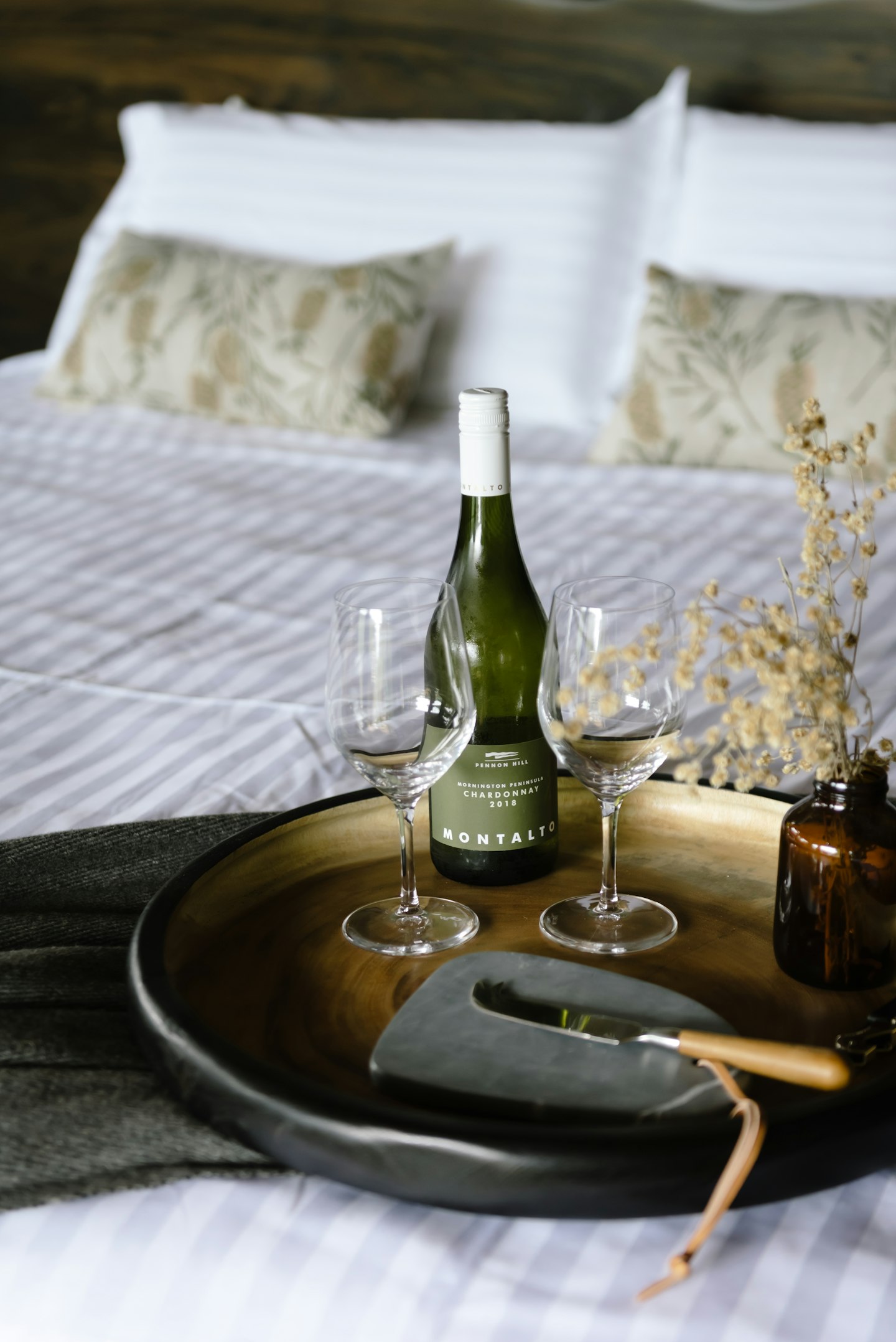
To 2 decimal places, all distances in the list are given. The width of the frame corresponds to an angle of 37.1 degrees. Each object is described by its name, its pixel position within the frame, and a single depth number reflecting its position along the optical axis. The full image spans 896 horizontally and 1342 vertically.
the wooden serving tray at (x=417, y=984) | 0.58
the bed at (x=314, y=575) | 0.58
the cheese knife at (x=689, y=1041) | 0.60
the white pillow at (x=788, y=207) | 2.01
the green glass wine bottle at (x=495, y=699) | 0.82
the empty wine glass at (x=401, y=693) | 0.79
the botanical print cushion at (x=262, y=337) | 2.17
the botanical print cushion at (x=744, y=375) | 1.84
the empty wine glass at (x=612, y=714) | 0.76
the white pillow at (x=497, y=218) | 2.24
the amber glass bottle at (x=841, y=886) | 0.72
